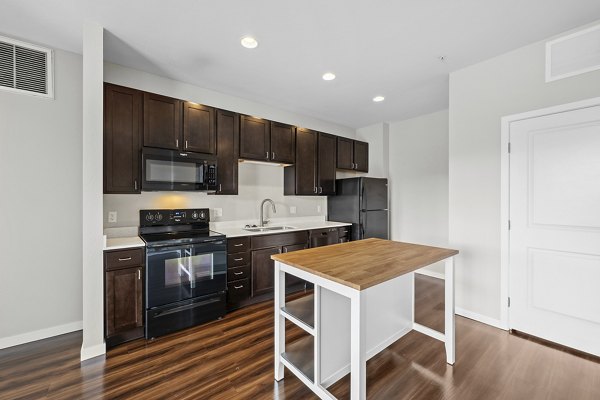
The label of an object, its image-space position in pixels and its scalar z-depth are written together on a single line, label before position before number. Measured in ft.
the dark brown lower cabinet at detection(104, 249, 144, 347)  7.49
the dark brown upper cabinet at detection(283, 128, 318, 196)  13.26
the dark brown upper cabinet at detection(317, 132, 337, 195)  14.26
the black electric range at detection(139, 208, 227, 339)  8.05
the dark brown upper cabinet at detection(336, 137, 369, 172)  15.39
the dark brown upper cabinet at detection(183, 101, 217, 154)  9.87
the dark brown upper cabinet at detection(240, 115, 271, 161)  11.32
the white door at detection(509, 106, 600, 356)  7.05
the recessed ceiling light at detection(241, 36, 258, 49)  7.60
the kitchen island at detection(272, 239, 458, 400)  4.53
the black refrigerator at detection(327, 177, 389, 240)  14.10
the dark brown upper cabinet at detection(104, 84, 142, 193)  8.31
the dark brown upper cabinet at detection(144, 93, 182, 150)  9.05
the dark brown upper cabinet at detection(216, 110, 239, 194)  10.68
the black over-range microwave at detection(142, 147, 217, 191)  8.88
